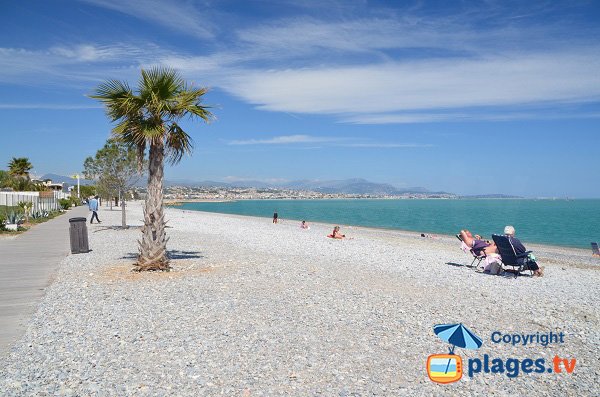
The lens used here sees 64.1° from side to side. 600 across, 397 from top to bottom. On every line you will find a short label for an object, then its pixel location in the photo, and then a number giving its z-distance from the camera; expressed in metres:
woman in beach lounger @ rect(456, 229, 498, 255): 12.59
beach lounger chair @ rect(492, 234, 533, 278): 11.17
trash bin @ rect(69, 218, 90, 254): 14.22
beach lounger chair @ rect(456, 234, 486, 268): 12.75
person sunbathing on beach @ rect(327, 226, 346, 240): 21.23
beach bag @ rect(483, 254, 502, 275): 11.80
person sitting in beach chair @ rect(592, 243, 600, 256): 22.64
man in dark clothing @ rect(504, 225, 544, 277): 11.23
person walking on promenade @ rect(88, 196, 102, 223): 27.42
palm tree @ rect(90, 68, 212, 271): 10.44
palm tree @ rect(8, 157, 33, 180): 63.32
